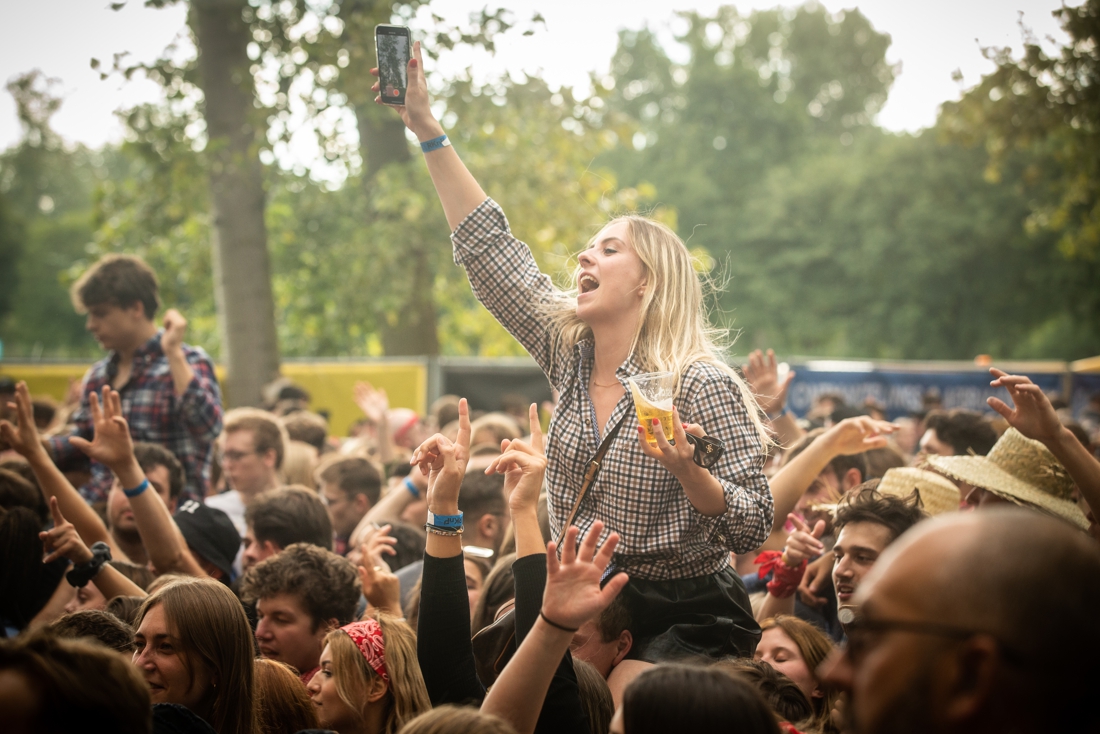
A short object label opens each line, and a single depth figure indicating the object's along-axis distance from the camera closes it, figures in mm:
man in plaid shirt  5000
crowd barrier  10805
